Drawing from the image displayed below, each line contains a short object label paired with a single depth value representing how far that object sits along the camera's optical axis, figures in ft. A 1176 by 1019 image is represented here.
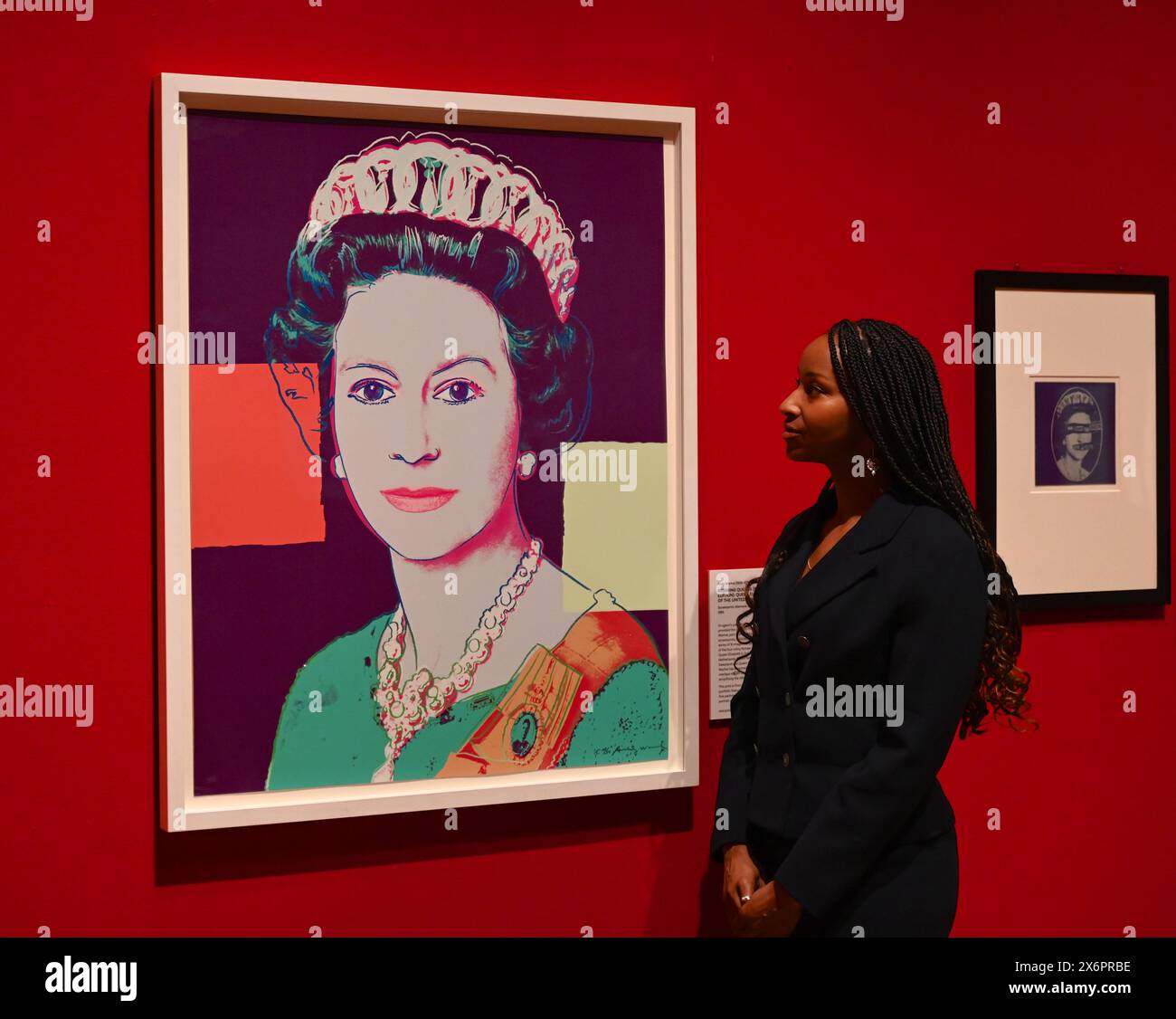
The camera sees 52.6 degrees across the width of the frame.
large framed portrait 5.77
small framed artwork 7.02
